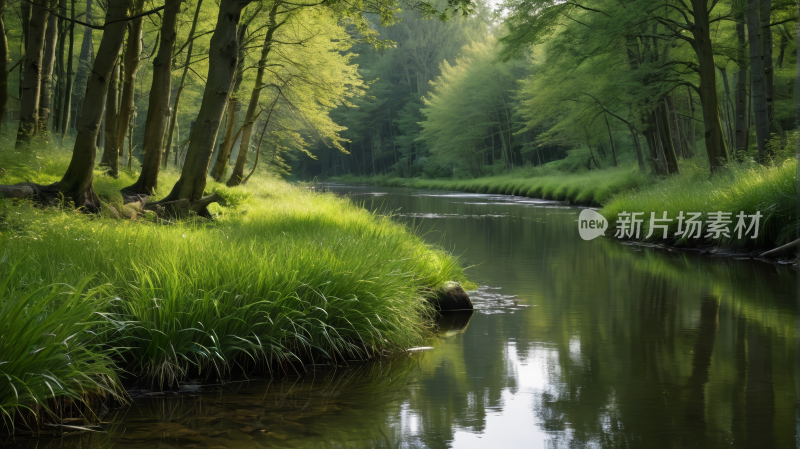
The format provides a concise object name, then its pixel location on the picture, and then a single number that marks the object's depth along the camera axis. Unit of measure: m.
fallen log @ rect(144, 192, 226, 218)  10.35
